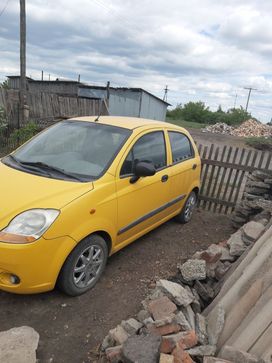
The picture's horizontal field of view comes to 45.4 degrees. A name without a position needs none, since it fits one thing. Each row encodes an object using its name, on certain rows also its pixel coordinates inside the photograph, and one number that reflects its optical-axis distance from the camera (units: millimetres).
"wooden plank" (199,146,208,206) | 6898
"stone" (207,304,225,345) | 2578
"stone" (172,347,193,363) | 2211
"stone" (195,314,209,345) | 2568
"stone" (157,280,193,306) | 2906
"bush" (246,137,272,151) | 24334
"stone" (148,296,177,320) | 2705
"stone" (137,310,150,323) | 2814
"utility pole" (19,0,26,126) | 10430
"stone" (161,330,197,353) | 2355
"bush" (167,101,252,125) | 61859
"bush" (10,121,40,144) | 9664
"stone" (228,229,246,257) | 3896
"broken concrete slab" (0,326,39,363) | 2543
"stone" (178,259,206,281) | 3450
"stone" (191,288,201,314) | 3021
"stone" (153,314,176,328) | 2580
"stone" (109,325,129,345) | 2586
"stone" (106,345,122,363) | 2406
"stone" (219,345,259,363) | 2148
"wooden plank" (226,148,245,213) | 6611
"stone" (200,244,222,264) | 3820
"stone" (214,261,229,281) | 3607
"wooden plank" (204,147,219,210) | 6826
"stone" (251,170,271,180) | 5880
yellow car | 2893
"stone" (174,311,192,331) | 2615
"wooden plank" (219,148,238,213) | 6673
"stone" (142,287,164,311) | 2957
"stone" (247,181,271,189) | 5820
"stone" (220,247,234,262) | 3892
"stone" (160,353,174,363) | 2165
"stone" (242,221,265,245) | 4027
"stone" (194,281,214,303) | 3338
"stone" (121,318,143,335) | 2686
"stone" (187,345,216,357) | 2363
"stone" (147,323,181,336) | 2562
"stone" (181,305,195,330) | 2735
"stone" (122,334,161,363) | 2229
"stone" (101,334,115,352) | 2659
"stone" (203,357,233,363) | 2157
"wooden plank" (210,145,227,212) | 6785
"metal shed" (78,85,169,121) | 18344
